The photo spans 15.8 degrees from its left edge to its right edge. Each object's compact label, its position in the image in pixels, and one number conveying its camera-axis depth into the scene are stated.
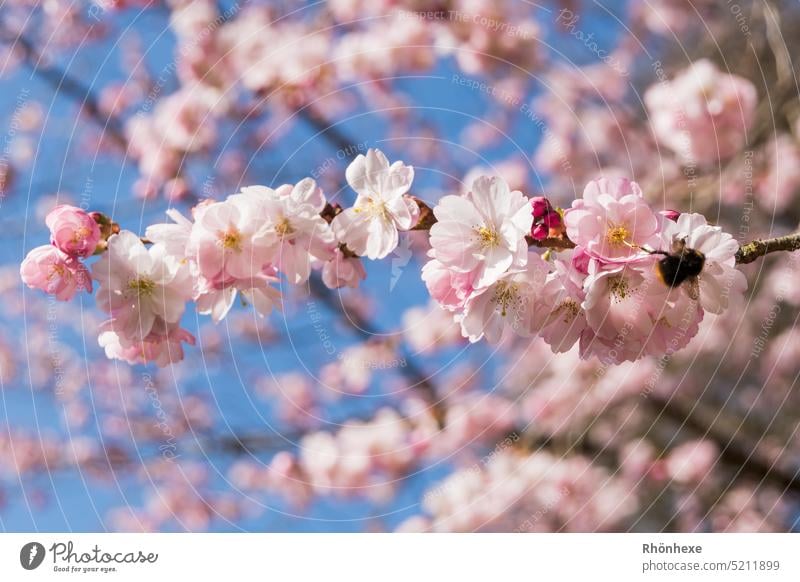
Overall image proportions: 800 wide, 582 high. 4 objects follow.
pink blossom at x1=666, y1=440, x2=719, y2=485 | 1.51
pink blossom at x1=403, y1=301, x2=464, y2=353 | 1.69
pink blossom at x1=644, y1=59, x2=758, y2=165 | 1.26
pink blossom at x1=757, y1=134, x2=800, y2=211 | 1.41
